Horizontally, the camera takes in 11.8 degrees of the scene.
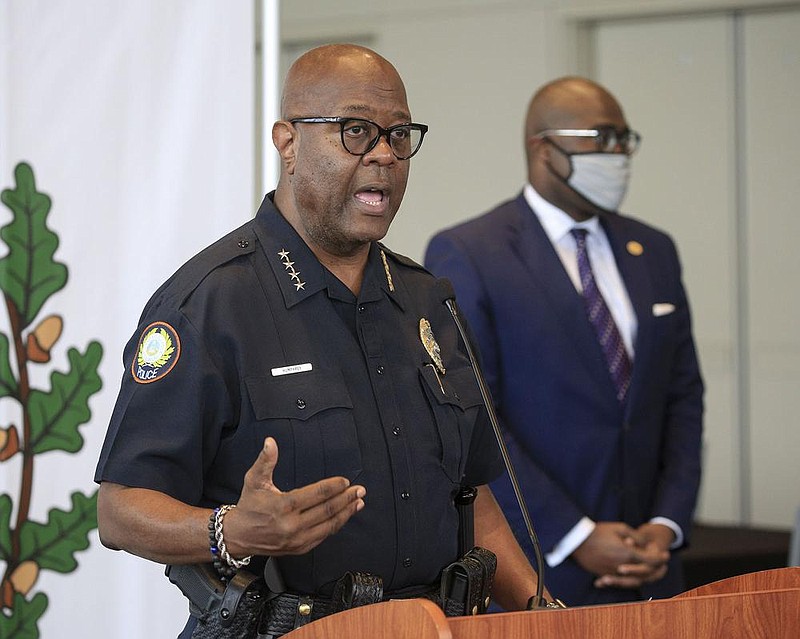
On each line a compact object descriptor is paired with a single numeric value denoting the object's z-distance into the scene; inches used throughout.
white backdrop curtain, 207.9
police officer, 183.7
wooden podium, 172.5
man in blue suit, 222.9
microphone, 184.5
